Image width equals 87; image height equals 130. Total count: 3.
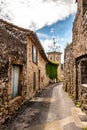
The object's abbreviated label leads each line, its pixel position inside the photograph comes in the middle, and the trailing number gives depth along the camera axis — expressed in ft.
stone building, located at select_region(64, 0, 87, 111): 15.29
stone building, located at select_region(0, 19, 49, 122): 11.38
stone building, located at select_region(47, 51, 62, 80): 82.07
